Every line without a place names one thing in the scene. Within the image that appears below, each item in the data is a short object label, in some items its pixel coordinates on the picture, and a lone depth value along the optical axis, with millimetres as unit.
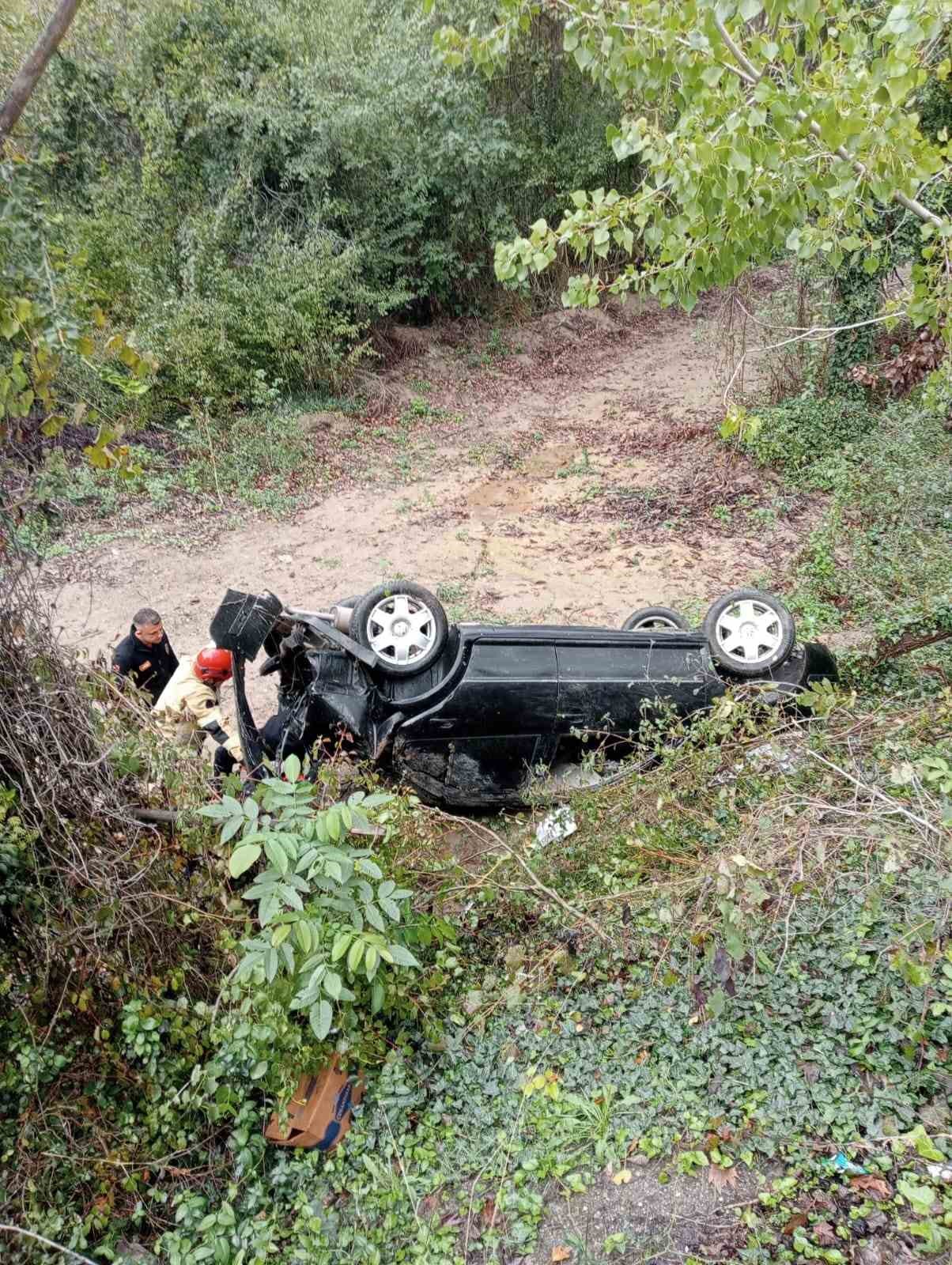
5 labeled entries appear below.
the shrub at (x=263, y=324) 12242
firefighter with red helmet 5555
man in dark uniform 6266
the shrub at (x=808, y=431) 11219
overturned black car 5098
